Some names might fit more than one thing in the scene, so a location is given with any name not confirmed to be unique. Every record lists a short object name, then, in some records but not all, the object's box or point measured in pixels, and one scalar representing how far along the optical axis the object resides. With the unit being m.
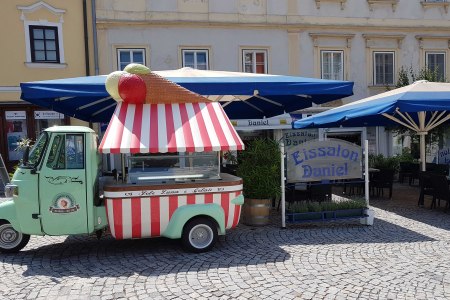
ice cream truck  5.12
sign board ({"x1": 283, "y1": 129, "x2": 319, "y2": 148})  15.53
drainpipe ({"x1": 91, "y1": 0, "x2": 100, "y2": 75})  13.50
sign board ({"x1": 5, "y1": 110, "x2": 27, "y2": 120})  13.15
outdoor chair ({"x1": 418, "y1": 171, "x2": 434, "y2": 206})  8.38
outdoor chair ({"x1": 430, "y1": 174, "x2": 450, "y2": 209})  7.80
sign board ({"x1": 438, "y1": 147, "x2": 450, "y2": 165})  10.45
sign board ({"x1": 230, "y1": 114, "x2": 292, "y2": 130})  14.72
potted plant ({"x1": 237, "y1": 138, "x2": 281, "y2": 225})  6.99
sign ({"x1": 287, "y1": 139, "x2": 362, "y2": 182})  6.88
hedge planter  6.82
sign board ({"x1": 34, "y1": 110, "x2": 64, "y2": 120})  13.48
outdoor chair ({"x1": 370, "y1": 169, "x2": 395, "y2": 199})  9.83
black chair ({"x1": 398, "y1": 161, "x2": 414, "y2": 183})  12.59
